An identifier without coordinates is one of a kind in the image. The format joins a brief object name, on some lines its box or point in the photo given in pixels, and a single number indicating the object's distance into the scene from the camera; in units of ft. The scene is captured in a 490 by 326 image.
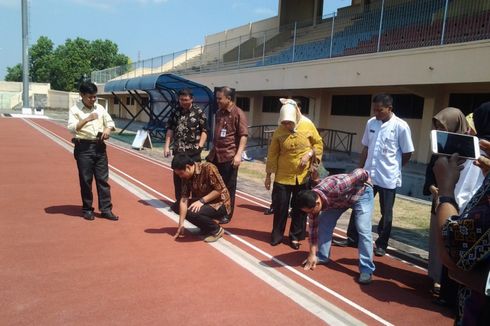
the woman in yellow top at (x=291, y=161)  16.26
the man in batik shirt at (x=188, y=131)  20.71
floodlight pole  118.02
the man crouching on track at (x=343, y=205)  13.39
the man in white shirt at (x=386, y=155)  16.12
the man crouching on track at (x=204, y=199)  16.53
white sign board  53.10
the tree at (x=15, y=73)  282.15
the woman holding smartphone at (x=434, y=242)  11.92
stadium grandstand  36.55
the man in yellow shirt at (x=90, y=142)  18.48
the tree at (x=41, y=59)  243.81
